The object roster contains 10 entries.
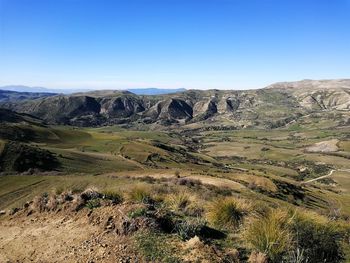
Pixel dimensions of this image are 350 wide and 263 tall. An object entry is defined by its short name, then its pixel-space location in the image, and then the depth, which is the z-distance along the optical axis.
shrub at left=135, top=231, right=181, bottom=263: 10.00
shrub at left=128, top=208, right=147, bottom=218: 12.19
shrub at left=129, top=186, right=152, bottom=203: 15.53
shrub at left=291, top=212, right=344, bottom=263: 10.50
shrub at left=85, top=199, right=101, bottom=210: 14.09
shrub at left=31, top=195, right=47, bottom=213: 15.59
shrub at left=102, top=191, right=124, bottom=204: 15.12
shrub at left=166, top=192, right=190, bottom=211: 15.45
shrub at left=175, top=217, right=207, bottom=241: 11.28
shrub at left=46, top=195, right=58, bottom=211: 15.27
